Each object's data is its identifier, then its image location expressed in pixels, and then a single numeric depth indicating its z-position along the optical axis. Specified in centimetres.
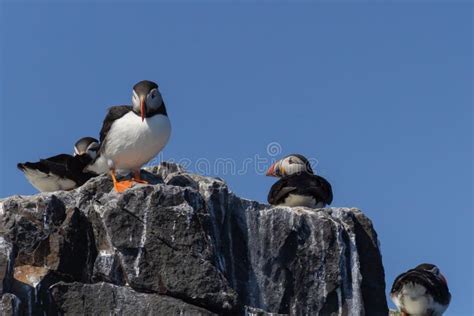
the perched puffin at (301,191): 1964
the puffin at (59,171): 1991
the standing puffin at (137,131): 1767
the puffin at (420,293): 2014
